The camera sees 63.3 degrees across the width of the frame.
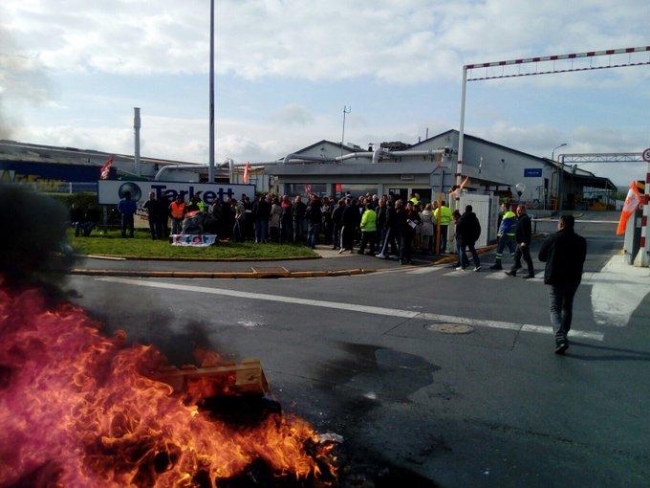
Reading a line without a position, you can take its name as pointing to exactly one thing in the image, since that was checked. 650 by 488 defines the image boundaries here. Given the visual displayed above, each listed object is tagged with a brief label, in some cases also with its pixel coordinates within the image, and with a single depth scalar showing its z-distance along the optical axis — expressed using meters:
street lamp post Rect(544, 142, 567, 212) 49.07
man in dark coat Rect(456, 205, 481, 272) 13.20
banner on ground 16.38
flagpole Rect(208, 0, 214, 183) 21.08
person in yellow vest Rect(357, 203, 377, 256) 15.43
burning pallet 3.76
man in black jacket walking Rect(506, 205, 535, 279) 12.24
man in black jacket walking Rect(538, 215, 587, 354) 6.41
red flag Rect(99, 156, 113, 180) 21.72
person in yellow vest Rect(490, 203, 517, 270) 13.63
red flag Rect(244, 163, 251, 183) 29.61
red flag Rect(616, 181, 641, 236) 14.81
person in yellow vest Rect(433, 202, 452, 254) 15.84
